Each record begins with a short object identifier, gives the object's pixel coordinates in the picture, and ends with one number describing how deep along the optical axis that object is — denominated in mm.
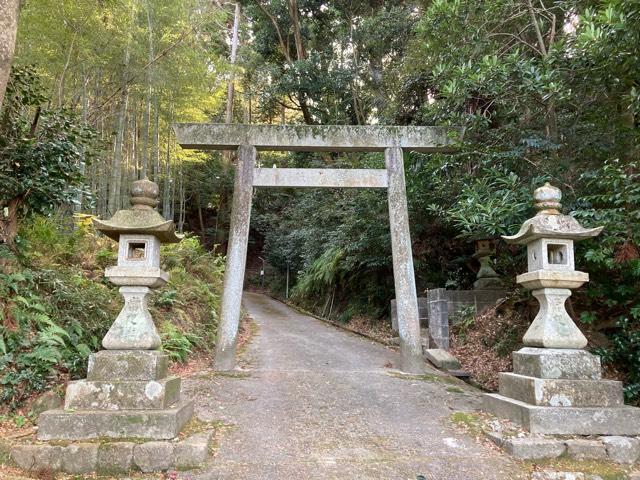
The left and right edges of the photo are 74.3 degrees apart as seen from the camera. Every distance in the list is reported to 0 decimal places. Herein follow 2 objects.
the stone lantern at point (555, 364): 3490
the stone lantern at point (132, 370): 3336
